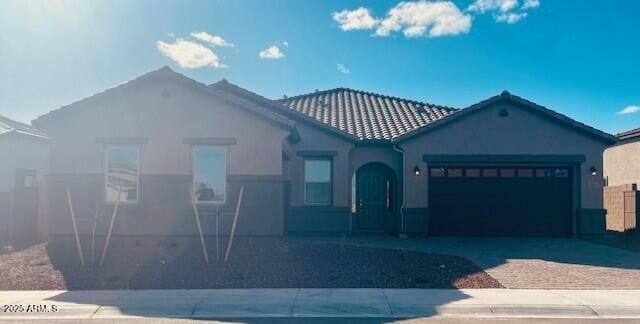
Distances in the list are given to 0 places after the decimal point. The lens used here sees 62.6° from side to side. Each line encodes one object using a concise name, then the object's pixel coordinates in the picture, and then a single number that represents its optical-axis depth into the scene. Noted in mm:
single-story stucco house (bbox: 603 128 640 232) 18500
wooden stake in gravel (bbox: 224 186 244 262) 12102
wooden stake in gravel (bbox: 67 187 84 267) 11788
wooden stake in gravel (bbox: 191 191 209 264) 11991
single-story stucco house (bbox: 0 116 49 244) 16391
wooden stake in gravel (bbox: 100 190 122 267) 11820
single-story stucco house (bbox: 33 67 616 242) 14930
